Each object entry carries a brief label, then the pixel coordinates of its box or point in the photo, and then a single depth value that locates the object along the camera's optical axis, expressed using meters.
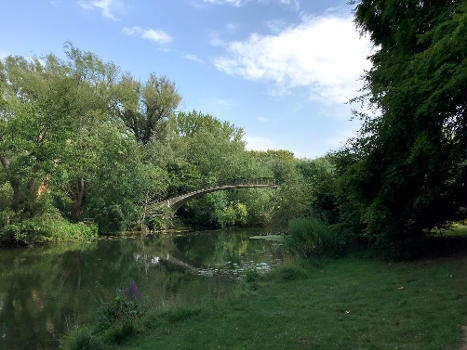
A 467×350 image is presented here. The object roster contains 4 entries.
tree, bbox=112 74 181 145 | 31.86
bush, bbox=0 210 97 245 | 17.75
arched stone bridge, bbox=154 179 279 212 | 29.49
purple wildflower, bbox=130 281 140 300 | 6.33
